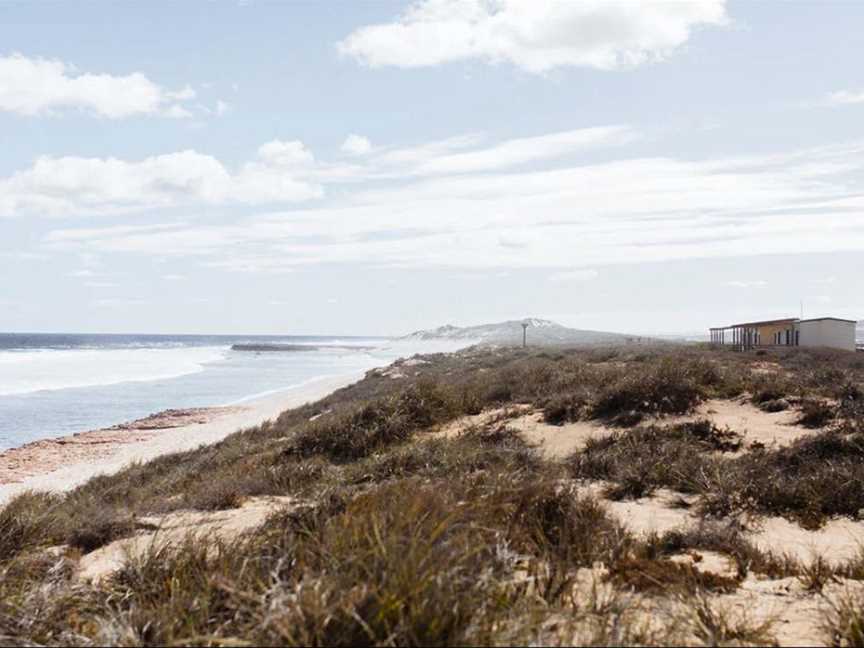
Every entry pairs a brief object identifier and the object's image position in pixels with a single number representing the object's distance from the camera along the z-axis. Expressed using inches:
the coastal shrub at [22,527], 264.7
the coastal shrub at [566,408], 507.5
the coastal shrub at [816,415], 456.4
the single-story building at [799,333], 1443.2
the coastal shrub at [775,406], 502.0
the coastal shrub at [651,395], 490.6
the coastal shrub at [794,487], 297.1
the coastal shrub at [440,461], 353.1
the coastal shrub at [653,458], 333.7
